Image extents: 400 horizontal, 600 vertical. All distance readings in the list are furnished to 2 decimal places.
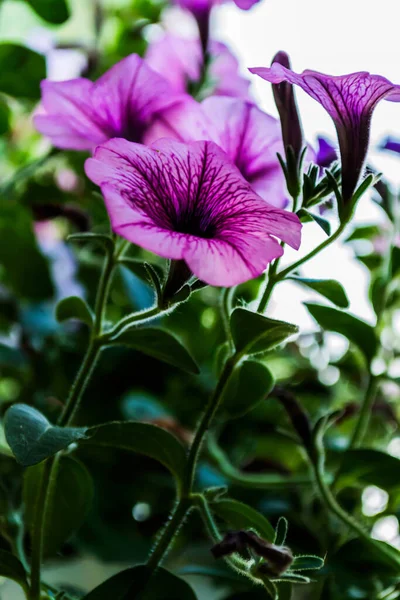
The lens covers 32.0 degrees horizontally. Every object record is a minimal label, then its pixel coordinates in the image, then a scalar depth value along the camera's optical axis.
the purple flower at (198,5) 0.62
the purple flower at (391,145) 0.42
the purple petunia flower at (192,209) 0.27
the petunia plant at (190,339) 0.31
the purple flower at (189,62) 0.62
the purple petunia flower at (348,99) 0.30
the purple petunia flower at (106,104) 0.40
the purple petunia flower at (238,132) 0.39
